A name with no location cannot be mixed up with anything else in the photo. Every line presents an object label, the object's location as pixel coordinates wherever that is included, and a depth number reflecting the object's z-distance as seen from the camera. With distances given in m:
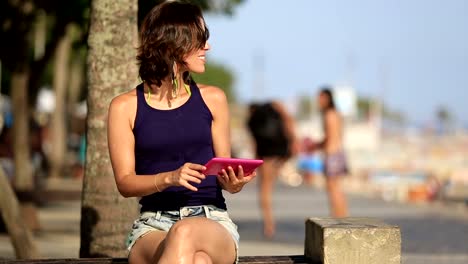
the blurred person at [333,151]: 32.77
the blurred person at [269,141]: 34.83
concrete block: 13.38
